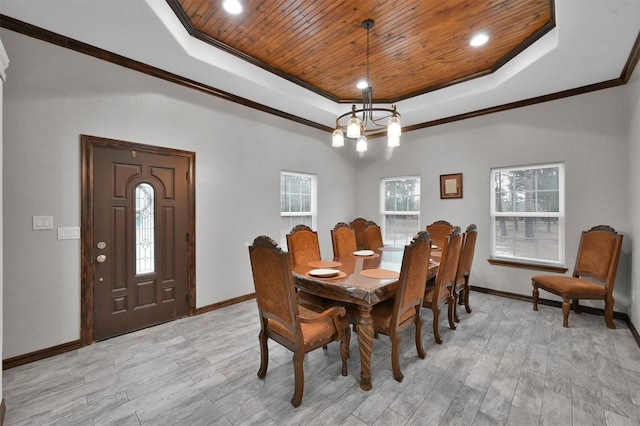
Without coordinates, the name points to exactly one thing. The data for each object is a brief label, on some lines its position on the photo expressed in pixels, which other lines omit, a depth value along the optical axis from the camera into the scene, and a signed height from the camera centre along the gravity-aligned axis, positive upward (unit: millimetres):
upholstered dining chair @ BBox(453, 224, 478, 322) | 3193 -644
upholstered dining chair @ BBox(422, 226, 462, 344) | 2691 -721
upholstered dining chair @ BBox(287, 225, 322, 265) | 3160 -408
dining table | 2043 -564
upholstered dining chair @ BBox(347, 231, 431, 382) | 2090 -756
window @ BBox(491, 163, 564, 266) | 3832 -66
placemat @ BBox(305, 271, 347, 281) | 2297 -554
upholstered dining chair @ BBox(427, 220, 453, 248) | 4355 -319
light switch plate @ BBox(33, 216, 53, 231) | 2467 -99
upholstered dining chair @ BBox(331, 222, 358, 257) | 3734 -410
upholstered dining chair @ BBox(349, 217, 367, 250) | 5244 -361
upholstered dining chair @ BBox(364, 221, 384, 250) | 4500 -436
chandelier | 2623 +774
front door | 2789 -260
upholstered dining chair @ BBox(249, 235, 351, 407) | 1828 -737
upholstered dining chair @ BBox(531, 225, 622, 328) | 3035 -775
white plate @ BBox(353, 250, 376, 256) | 3412 -529
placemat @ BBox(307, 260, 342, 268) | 2794 -551
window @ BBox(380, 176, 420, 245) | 5242 +31
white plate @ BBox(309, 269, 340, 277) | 2361 -531
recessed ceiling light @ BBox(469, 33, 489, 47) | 2887 +1777
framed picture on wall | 4582 +397
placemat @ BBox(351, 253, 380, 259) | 3293 -548
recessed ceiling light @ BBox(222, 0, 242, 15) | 2379 +1758
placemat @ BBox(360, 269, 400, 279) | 2352 -549
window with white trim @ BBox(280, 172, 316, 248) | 4691 +160
